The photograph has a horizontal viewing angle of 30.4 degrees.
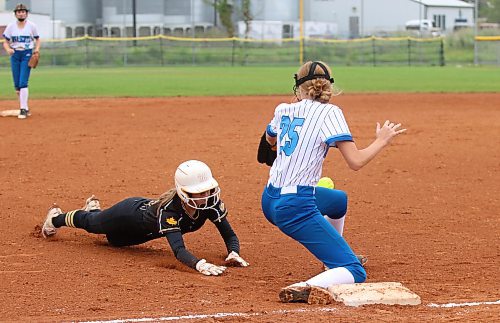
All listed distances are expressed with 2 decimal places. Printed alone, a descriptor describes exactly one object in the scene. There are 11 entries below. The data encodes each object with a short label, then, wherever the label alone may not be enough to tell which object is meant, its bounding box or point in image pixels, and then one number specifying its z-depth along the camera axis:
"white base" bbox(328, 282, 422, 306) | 5.28
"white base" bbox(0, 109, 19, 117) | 16.75
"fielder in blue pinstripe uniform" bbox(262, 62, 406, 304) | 5.63
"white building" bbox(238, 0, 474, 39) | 60.91
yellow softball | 7.14
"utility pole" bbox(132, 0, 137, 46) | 54.12
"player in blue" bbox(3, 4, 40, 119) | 16.36
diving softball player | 6.23
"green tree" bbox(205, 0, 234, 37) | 60.22
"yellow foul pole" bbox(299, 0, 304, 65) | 45.22
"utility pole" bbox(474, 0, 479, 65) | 42.12
